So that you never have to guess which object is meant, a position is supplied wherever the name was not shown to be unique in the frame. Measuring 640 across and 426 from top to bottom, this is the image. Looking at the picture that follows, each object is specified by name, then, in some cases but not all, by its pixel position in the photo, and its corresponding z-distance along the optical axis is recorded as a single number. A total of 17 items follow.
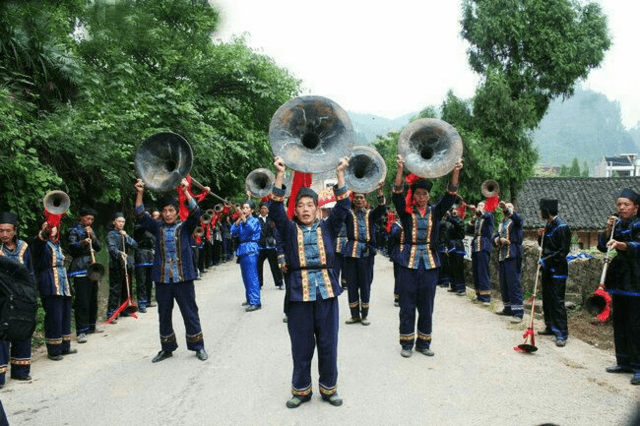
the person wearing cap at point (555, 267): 6.82
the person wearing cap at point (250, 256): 9.45
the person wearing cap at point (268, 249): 11.34
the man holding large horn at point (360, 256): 8.10
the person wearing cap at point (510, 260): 8.47
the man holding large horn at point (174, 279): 6.27
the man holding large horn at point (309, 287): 4.71
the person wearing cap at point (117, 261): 9.22
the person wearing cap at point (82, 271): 7.67
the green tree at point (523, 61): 20.70
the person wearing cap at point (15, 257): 5.67
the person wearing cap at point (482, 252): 10.00
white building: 86.11
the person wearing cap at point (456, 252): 11.27
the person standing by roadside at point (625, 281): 5.48
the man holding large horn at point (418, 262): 6.23
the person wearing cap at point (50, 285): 6.57
